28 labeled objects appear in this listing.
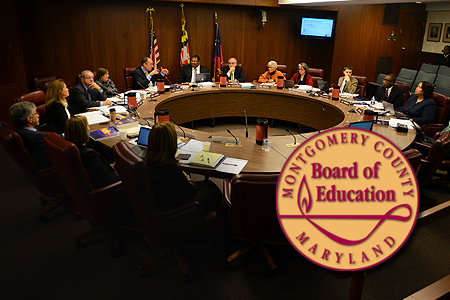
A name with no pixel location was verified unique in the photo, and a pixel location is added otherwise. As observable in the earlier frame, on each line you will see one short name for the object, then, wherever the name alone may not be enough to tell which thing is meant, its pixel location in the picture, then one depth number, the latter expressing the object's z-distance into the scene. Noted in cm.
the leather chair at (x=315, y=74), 646
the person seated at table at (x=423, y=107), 436
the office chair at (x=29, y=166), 264
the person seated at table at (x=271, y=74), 615
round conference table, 322
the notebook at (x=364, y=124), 319
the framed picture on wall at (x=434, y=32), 921
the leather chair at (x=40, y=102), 395
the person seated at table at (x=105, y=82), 493
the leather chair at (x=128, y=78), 559
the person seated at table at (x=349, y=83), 553
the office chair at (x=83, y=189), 223
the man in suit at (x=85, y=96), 420
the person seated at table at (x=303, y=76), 613
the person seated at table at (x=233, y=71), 630
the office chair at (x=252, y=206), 201
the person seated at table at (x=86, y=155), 250
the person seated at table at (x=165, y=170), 221
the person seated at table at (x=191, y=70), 618
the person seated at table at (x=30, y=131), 290
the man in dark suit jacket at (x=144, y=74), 550
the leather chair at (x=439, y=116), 431
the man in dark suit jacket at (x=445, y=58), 848
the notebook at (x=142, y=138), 303
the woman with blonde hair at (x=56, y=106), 360
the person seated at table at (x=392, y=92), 518
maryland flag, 687
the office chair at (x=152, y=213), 197
